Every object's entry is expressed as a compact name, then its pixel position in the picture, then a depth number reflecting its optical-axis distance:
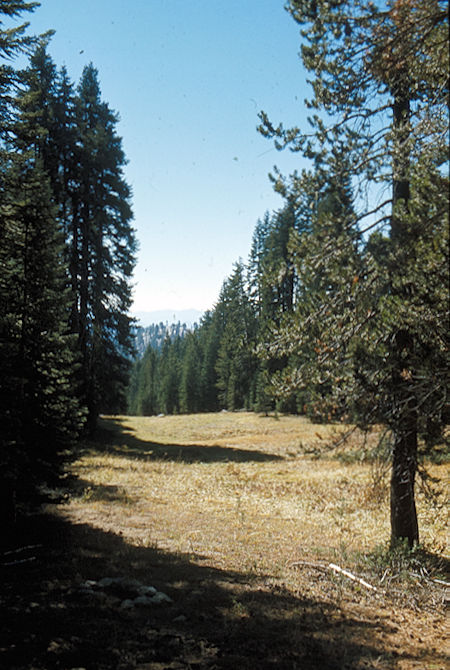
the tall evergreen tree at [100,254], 23.64
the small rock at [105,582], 6.58
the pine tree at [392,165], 4.66
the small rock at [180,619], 5.70
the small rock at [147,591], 6.48
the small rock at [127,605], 5.92
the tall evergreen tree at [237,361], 55.59
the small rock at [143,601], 6.11
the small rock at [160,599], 6.26
